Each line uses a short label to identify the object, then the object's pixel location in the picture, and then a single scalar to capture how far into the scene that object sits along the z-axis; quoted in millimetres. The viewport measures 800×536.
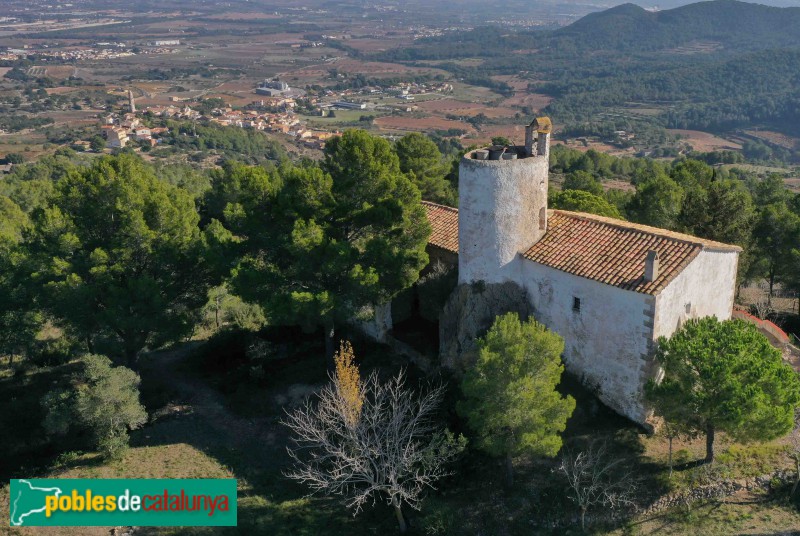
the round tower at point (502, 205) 20719
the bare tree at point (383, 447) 17203
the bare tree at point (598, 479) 17359
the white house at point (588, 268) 19109
